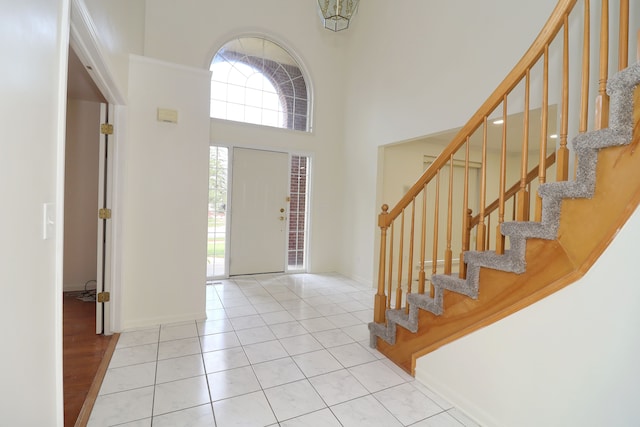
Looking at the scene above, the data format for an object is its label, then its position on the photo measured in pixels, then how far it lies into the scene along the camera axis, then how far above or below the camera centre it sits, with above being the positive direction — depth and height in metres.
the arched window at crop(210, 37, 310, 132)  4.39 +1.90
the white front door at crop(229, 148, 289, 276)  4.52 +0.00
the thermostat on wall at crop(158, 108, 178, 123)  2.73 +0.84
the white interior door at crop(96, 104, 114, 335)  2.55 -0.18
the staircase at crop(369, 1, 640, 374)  1.23 +0.01
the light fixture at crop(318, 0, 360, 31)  2.60 +1.75
